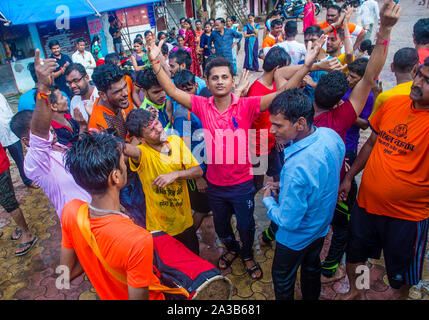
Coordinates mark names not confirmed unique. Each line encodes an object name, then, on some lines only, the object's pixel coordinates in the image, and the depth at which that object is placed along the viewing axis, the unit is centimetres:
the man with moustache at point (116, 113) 303
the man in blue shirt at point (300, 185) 186
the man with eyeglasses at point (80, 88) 381
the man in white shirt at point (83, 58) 761
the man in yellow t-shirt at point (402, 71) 242
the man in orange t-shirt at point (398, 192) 200
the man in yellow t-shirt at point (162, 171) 235
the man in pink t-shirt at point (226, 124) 253
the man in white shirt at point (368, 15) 800
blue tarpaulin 898
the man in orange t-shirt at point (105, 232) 150
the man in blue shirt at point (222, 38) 910
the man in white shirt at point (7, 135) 428
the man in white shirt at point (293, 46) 535
